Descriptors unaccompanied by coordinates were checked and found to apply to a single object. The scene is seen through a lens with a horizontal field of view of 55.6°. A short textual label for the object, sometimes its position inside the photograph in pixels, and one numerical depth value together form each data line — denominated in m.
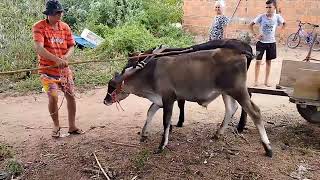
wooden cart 3.71
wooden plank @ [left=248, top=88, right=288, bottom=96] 4.03
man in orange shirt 3.58
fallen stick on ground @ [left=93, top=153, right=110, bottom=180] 3.28
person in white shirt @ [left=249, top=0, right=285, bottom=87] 5.11
